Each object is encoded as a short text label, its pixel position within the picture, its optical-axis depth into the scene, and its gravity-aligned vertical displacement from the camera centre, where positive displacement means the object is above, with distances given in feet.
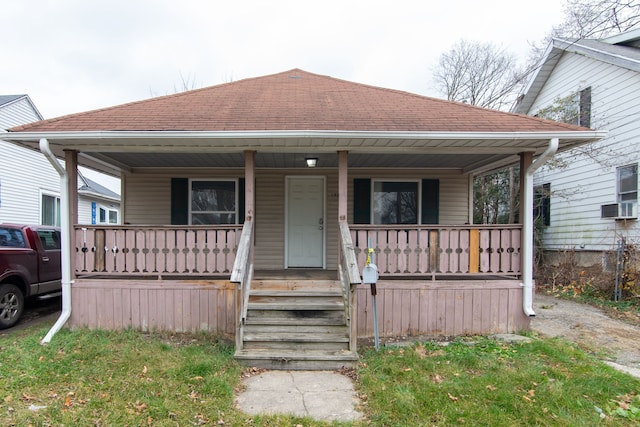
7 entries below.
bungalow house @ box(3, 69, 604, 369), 15.08 -1.98
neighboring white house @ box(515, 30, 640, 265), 27.27 +4.66
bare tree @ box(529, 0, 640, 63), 31.42 +17.81
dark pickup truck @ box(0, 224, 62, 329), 17.71 -3.20
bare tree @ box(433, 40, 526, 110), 57.77 +22.92
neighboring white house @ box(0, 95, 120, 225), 36.32 +2.98
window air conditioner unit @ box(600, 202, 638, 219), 26.46 -0.10
